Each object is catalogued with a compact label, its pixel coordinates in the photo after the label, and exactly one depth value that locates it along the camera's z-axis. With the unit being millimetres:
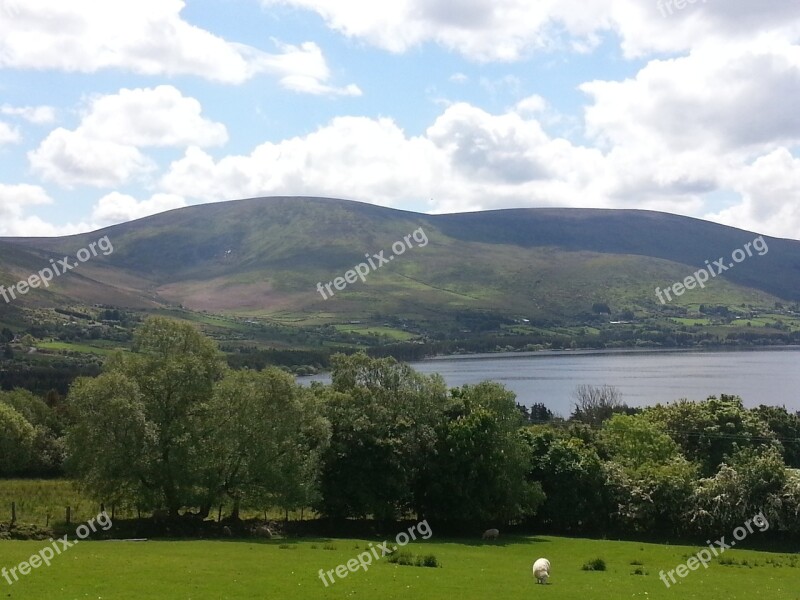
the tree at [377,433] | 47656
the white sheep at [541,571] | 29625
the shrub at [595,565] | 35031
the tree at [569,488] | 53844
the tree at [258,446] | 43750
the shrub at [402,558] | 32719
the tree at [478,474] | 49906
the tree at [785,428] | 79562
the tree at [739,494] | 50375
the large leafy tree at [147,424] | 40906
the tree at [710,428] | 70000
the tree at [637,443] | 64688
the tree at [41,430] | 73812
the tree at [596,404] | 111738
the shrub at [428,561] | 32291
